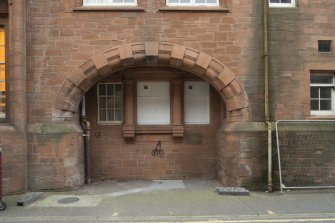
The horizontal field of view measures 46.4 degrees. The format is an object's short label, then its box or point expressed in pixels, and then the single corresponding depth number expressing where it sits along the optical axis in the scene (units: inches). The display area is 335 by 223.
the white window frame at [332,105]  431.2
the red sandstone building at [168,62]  402.9
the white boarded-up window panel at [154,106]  475.5
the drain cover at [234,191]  382.9
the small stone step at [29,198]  346.5
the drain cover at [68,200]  361.4
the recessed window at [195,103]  479.8
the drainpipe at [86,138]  455.2
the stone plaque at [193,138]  476.4
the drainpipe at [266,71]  403.9
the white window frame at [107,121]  474.6
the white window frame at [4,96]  402.9
